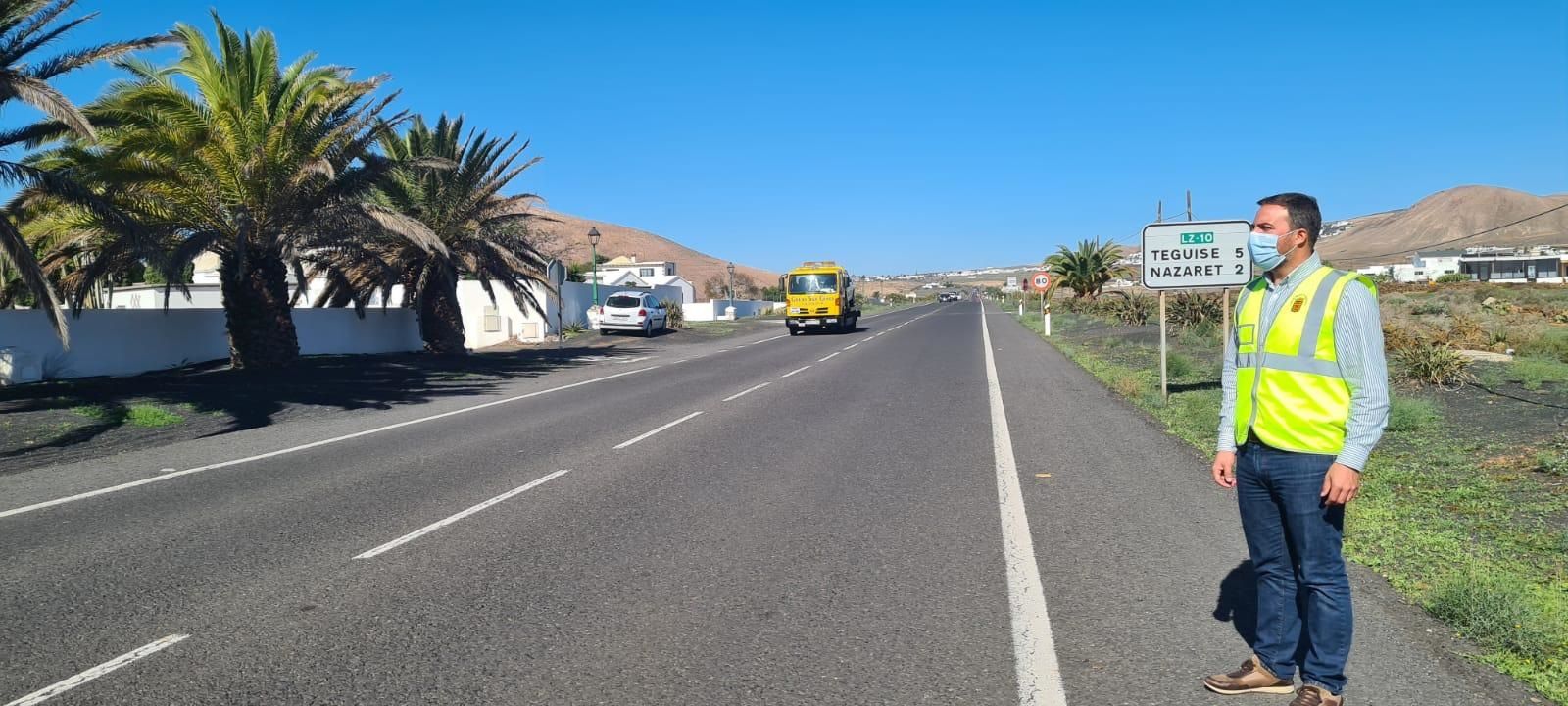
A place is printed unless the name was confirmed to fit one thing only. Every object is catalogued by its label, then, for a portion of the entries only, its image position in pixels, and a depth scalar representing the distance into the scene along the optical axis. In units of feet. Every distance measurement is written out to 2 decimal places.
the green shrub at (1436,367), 47.06
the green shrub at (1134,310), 122.83
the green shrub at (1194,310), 98.22
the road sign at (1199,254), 46.09
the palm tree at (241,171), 56.59
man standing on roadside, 12.56
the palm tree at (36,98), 40.91
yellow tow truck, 134.62
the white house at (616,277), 313.38
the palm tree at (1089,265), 188.79
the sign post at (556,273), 97.36
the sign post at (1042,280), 151.84
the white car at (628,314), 125.90
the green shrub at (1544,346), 63.77
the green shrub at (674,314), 148.85
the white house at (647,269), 318.04
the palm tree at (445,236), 83.66
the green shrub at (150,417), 43.14
